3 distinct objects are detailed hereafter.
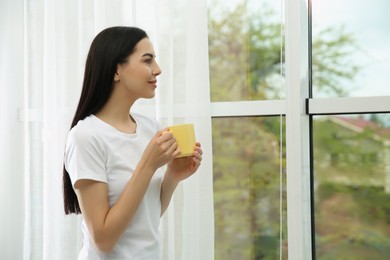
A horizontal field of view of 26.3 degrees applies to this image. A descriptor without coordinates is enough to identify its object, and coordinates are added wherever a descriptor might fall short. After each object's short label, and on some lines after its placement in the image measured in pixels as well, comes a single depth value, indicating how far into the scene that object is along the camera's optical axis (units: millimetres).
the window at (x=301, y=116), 3104
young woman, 2410
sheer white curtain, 3201
